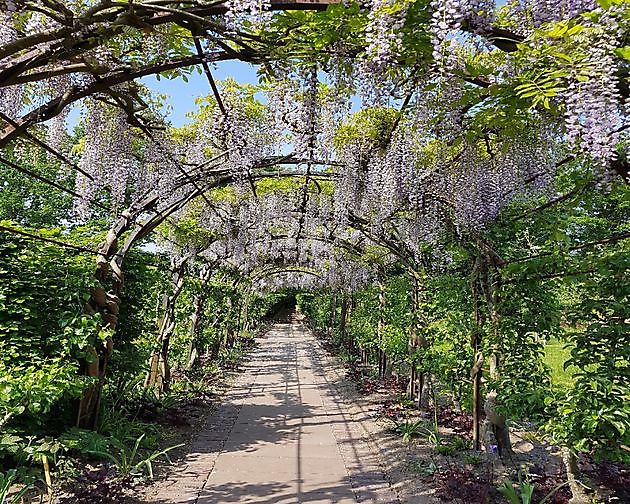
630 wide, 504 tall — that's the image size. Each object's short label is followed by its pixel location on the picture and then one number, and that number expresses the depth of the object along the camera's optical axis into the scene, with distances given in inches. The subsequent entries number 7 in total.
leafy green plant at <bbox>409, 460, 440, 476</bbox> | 169.5
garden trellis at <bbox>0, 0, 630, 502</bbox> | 83.7
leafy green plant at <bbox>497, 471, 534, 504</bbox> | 111.4
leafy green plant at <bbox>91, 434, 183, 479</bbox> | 150.9
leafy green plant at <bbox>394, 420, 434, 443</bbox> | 213.6
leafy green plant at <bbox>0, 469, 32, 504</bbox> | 102.4
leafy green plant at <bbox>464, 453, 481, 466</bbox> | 173.9
